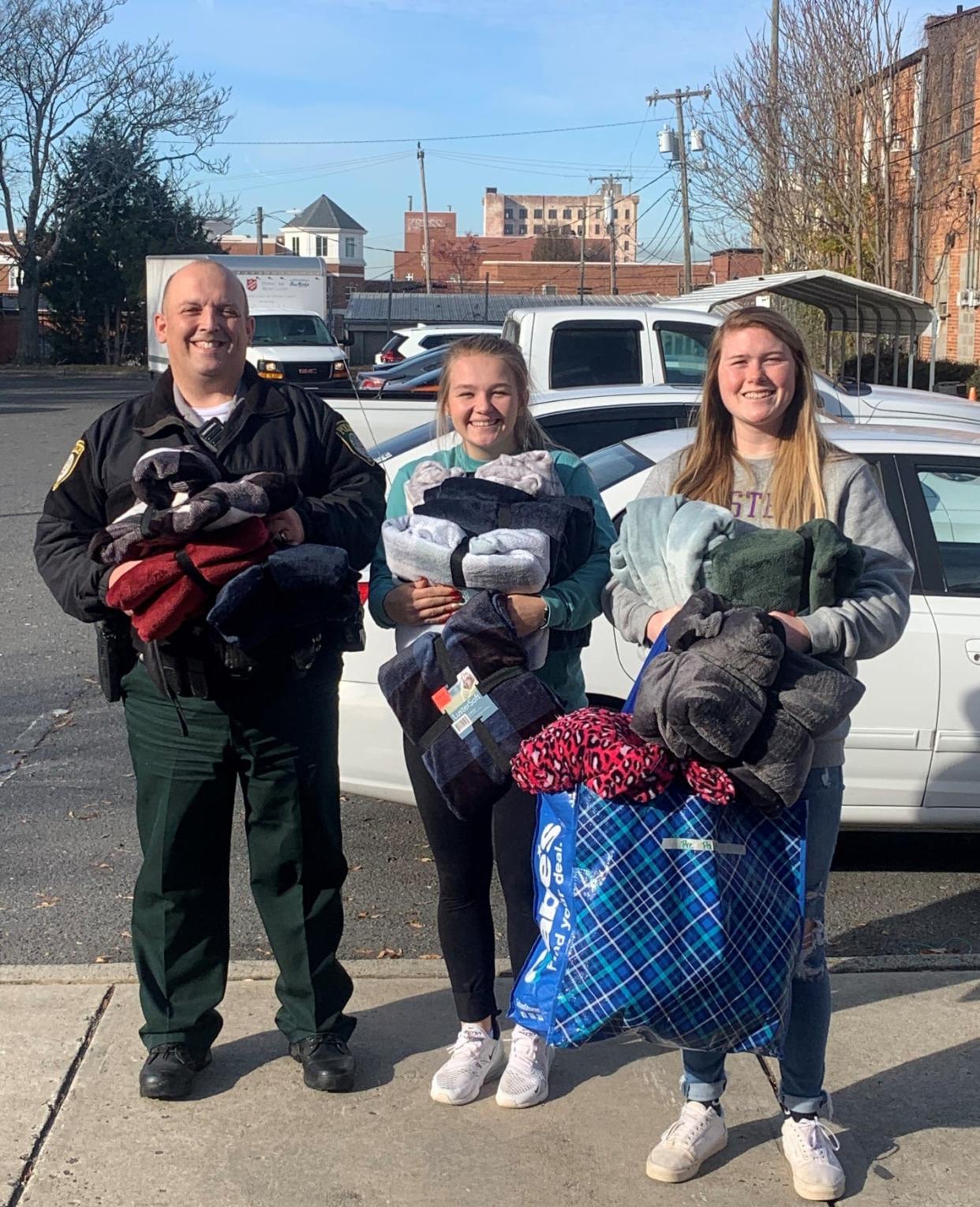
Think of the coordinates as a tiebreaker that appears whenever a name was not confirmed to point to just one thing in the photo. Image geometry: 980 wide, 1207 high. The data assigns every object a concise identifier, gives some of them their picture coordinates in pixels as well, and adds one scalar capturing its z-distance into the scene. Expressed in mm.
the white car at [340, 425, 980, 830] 4652
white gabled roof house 119375
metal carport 11391
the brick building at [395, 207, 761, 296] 77000
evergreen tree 50906
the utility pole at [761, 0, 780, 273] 22891
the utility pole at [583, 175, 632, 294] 59281
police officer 3252
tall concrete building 150250
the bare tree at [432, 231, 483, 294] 97562
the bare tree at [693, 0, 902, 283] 22078
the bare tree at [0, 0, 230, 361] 47938
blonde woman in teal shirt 3293
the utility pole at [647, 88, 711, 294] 36469
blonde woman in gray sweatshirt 2924
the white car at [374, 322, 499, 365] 26453
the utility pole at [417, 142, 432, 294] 72875
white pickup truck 9352
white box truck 30938
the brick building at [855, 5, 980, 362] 22438
